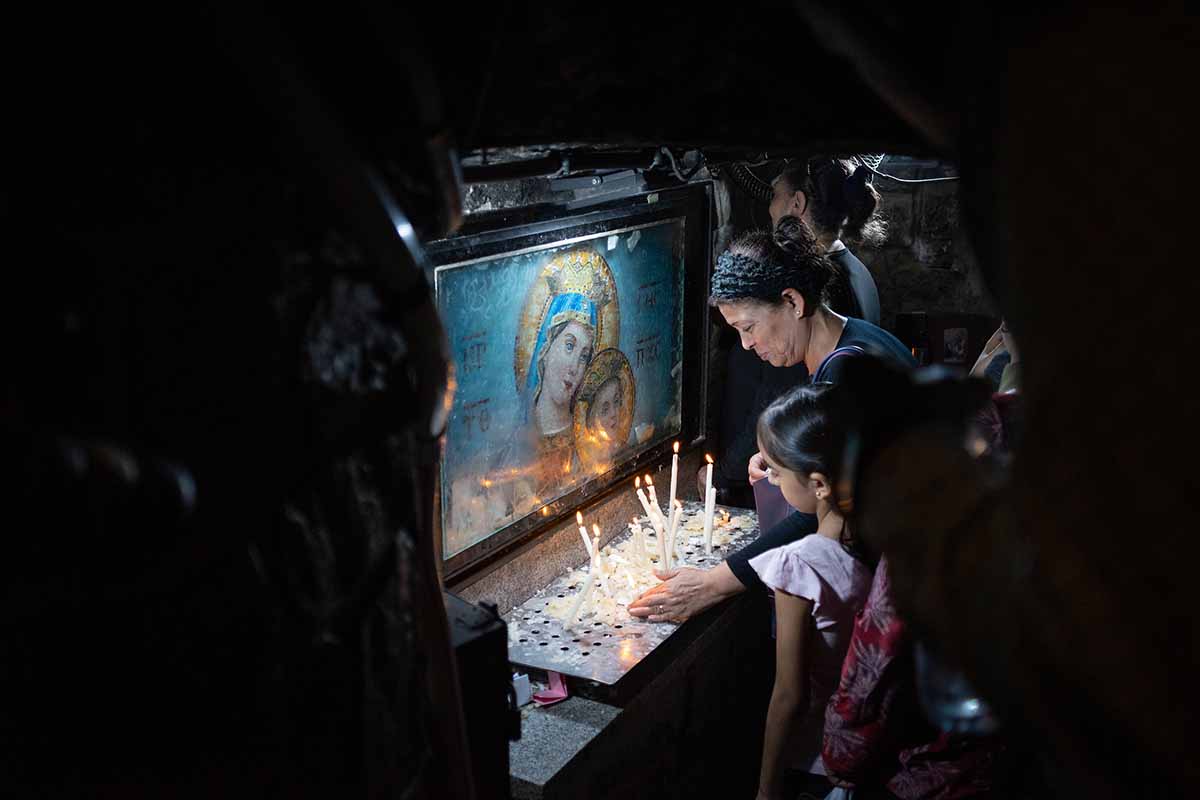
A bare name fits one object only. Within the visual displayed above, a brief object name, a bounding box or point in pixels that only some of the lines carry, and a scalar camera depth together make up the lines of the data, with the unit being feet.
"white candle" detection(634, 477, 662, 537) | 15.17
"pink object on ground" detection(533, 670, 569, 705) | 11.81
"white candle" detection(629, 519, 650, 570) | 15.43
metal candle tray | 12.05
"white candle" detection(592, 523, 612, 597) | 14.61
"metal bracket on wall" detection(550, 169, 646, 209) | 13.71
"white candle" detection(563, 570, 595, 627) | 13.42
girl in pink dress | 12.26
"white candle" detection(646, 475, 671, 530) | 15.31
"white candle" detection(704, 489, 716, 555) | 15.96
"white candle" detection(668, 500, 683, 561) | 15.08
